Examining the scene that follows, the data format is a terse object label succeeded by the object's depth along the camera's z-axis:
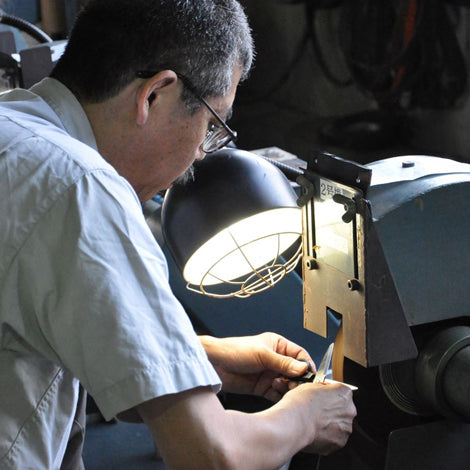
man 1.33
